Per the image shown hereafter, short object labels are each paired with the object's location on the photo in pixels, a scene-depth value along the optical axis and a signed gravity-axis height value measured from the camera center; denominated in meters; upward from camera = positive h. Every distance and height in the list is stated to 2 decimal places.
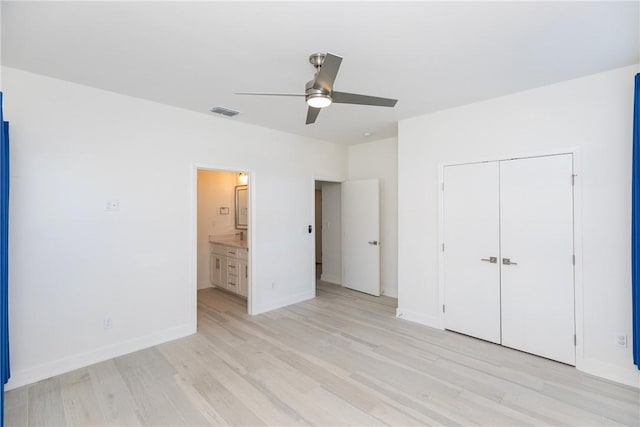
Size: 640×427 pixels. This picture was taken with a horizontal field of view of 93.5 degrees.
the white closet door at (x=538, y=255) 2.86 -0.42
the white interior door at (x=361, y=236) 5.12 -0.37
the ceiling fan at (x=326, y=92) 1.93 +0.89
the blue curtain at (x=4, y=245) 1.89 -0.21
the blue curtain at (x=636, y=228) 2.36 -0.11
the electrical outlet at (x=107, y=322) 3.00 -1.07
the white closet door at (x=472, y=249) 3.30 -0.41
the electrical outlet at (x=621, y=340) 2.57 -1.09
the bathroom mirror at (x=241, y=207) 5.88 +0.15
